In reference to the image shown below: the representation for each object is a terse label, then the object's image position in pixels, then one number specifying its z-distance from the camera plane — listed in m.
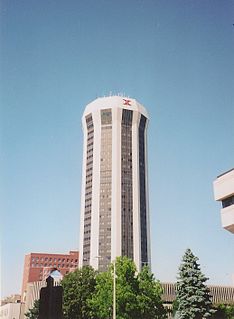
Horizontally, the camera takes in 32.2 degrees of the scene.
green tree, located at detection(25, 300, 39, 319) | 50.37
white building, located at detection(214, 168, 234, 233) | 34.12
